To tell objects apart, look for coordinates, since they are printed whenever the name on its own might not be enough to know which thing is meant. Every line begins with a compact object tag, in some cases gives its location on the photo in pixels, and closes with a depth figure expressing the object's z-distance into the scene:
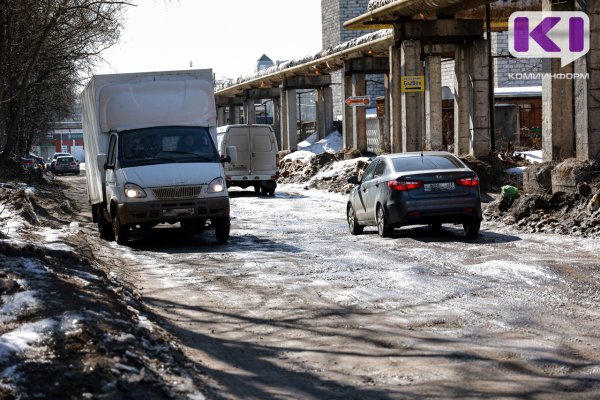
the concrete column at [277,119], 74.50
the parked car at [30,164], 58.32
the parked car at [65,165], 82.00
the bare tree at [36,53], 20.81
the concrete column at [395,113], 37.94
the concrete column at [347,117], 51.22
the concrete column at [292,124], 62.62
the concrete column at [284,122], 62.22
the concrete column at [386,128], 40.75
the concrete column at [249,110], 74.25
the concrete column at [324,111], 60.97
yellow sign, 32.53
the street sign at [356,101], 42.44
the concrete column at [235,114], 87.68
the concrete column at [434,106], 36.65
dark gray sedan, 17.25
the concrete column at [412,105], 34.16
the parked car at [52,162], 83.32
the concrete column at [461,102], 33.57
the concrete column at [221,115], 94.44
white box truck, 17.61
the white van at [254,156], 36.50
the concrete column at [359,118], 49.19
